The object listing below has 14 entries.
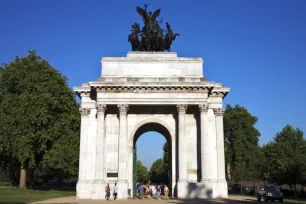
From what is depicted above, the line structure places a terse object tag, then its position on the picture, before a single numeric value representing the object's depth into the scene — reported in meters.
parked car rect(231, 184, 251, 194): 55.72
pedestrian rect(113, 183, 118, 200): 27.41
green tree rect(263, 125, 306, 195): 41.11
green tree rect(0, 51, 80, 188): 37.44
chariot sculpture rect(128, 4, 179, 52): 33.53
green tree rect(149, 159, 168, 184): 103.00
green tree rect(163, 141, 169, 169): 81.88
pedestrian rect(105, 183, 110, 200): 26.80
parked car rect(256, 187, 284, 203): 29.77
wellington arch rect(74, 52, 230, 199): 28.88
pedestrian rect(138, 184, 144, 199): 29.80
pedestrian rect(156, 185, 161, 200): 28.73
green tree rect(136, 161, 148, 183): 131.50
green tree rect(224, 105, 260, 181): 59.50
